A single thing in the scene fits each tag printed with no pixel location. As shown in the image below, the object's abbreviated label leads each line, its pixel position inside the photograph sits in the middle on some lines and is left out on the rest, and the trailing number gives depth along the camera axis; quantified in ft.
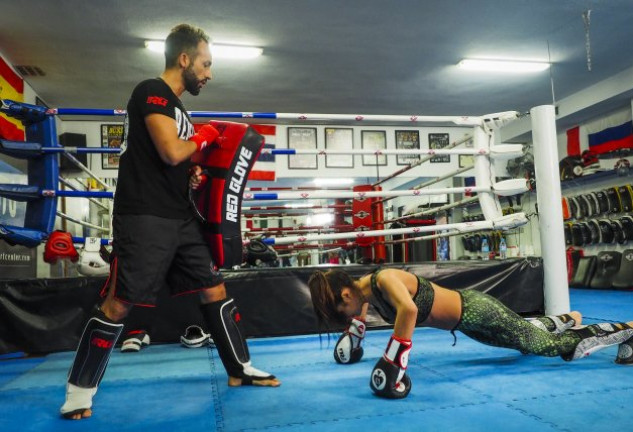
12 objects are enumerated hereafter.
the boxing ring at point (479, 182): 8.80
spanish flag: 17.01
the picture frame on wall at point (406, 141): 28.91
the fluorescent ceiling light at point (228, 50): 17.72
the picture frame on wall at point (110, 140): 25.59
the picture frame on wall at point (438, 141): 29.22
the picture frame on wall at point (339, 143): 28.02
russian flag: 22.85
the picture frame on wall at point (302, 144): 27.73
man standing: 5.54
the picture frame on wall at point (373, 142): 28.45
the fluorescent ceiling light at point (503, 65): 20.72
